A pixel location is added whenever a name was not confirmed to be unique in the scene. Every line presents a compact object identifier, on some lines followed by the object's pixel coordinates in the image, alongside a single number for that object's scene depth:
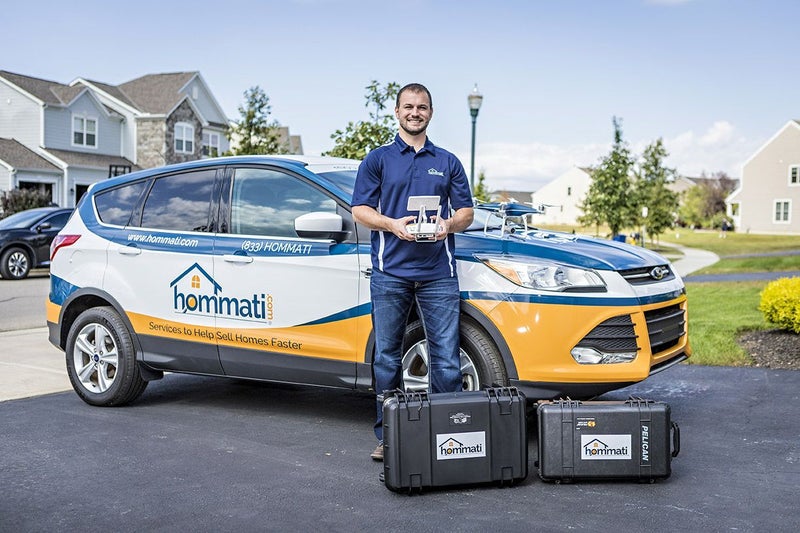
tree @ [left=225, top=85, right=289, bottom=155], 21.31
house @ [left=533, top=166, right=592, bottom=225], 100.62
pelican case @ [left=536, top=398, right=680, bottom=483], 4.68
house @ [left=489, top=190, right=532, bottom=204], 127.66
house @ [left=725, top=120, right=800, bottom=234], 64.88
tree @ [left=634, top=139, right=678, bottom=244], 42.16
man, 4.95
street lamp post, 18.67
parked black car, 19.30
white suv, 5.10
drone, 5.84
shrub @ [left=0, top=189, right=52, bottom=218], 27.69
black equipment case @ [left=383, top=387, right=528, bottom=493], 4.55
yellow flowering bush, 9.38
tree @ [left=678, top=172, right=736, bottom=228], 96.62
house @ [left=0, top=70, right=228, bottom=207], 38.31
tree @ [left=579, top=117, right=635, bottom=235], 35.09
